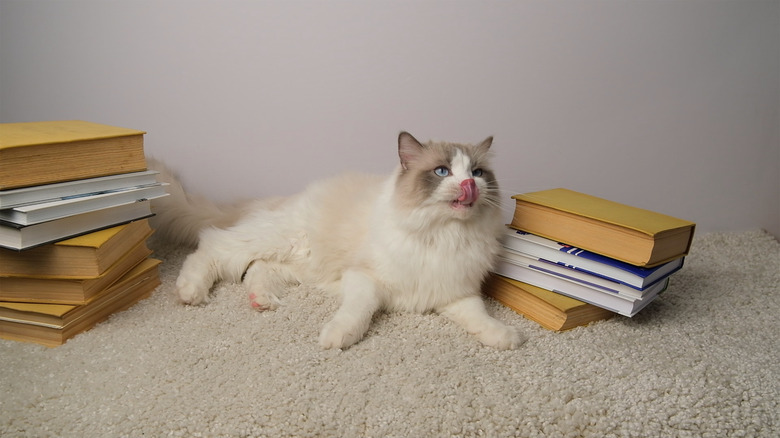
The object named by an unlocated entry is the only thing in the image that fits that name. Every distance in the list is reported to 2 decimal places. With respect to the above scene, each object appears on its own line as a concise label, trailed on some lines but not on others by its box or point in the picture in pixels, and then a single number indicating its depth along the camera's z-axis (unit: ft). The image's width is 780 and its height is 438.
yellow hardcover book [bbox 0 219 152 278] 5.21
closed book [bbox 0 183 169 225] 4.87
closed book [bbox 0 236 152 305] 5.27
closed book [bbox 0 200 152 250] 4.94
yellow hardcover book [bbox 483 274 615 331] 5.76
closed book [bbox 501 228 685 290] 5.50
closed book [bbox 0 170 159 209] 4.92
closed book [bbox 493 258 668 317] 5.66
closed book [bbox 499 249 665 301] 5.57
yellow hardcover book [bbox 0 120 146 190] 4.94
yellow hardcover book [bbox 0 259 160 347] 5.11
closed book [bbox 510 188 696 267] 5.45
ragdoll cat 5.51
